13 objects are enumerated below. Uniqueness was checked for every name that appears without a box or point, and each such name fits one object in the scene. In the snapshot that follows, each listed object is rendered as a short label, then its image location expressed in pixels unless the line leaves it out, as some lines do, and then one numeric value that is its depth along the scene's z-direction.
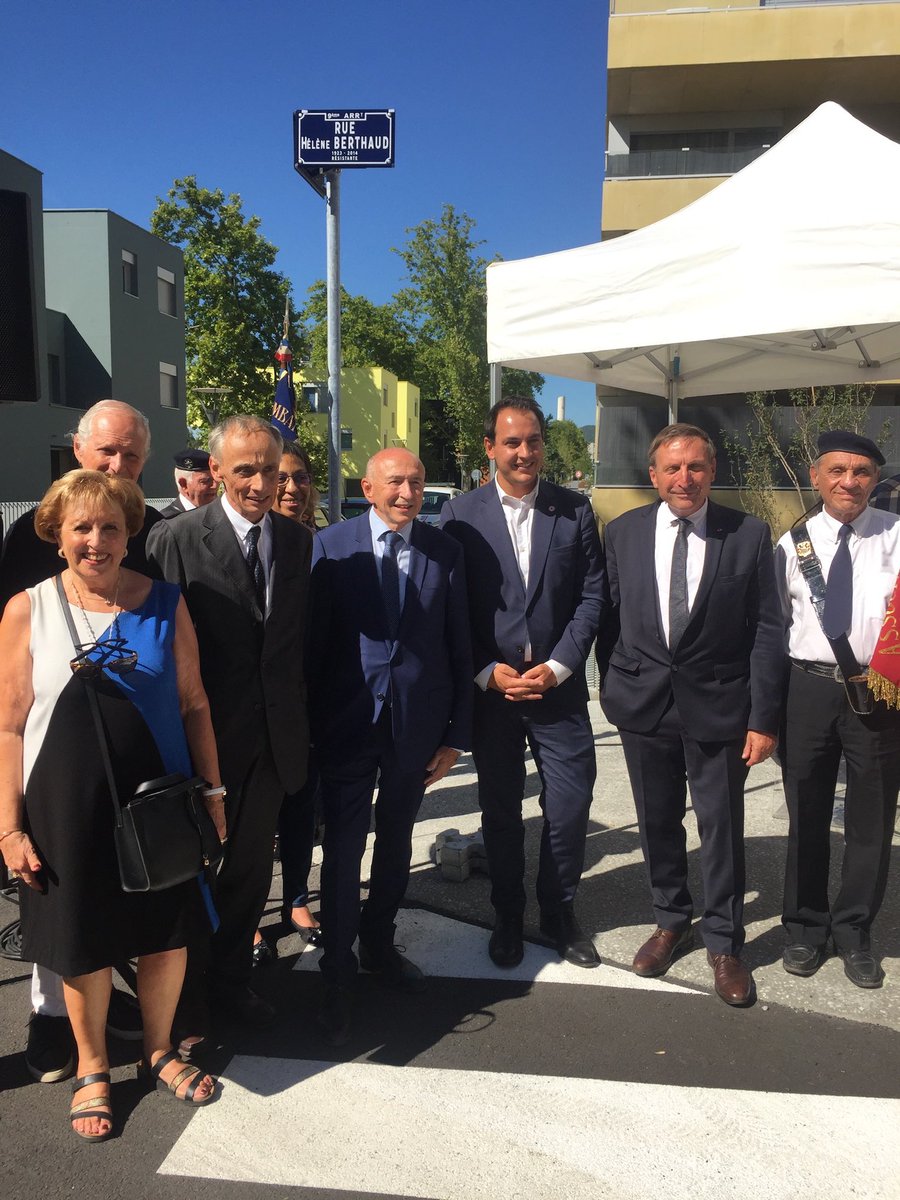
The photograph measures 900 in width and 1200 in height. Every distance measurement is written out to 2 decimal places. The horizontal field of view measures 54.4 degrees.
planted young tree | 10.80
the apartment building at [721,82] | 16.27
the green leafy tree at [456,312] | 44.41
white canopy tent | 3.49
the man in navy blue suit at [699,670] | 3.27
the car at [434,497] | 23.48
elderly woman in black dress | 2.50
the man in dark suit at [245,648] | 2.95
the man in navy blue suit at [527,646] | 3.46
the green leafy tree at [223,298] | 35.44
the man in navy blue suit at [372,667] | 3.17
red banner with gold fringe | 3.15
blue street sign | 6.14
